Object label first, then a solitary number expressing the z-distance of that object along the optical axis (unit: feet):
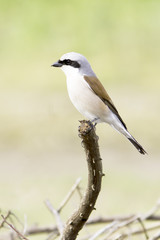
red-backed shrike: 16.17
